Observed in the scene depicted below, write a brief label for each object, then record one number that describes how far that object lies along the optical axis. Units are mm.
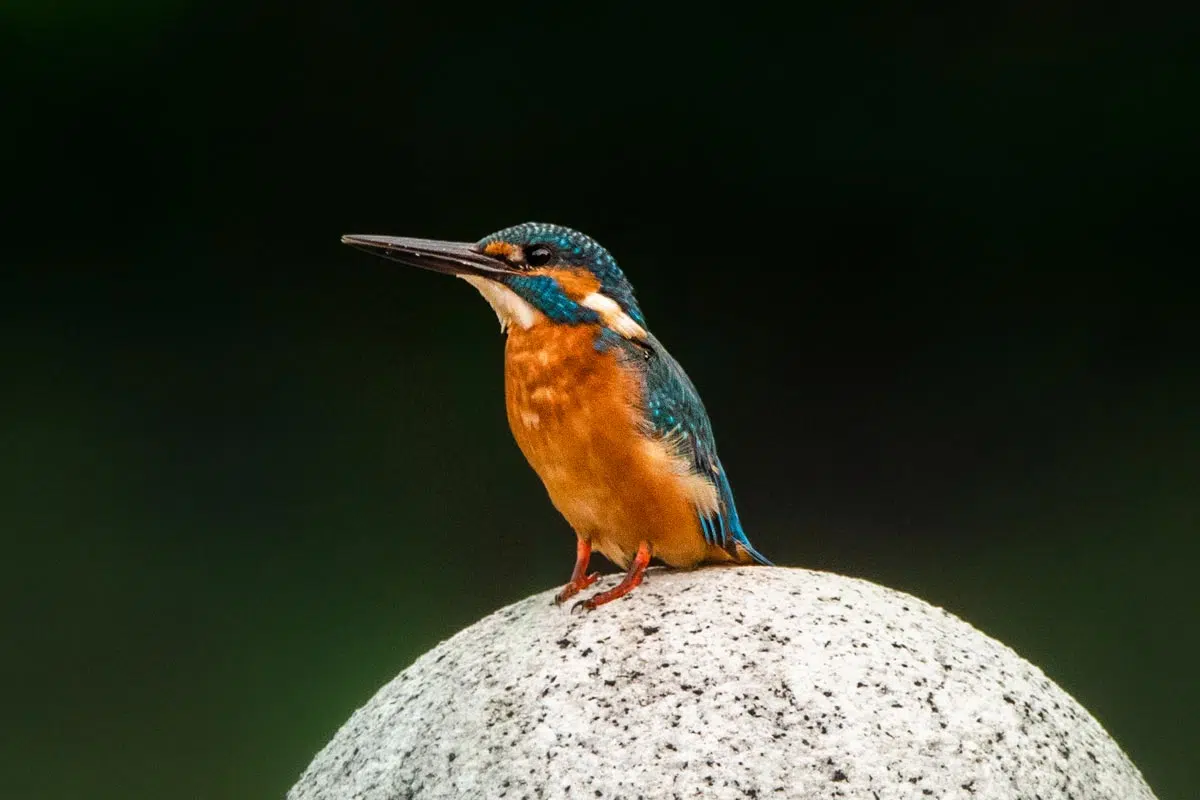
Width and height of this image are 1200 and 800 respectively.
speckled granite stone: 5964
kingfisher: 6039
